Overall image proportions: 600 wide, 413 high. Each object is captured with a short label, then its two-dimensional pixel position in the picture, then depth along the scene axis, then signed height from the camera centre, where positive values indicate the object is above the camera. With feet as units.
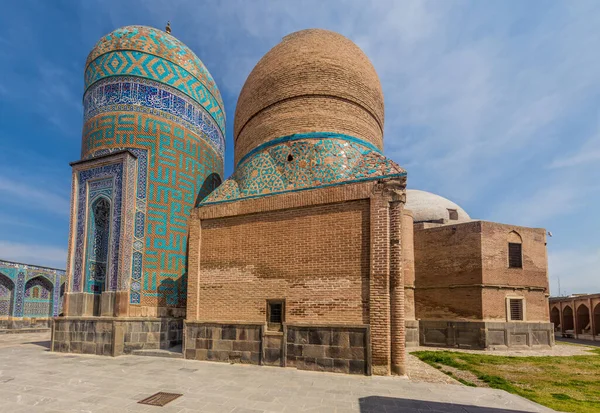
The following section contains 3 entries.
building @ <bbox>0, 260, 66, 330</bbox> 70.13 -6.33
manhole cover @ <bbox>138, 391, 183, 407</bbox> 16.89 -6.32
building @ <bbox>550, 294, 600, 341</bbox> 74.13 -10.82
